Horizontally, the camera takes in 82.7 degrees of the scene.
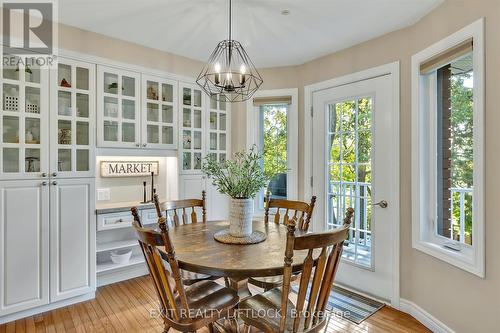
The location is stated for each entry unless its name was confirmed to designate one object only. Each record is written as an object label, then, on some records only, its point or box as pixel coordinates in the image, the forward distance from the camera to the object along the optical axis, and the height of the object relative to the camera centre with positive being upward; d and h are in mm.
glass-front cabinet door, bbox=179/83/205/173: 3373 +459
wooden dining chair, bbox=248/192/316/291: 2051 -432
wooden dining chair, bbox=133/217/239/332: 1406 -747
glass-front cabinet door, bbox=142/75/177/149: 3111 +603
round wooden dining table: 1435 -508
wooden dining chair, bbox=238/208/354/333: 1321 -643
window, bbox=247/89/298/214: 3480 +416
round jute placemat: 1864 -490
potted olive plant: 1891 -134
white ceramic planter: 1933 -349
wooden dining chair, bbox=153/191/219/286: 2082 -373
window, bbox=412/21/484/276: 1834 +141
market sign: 3067 -25
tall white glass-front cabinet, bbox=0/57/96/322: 2314 -177
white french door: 2656 -70
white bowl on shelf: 2963 -960
